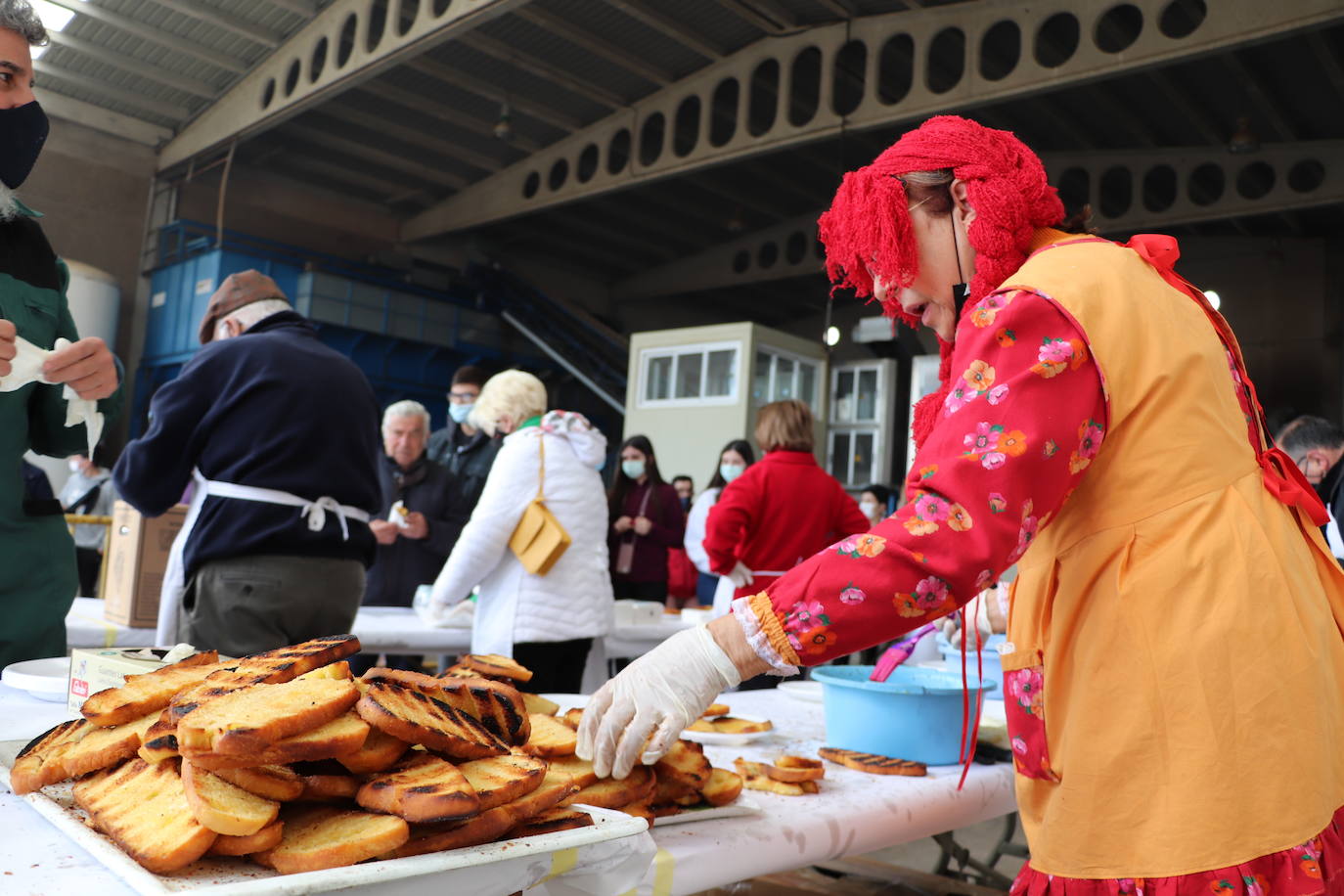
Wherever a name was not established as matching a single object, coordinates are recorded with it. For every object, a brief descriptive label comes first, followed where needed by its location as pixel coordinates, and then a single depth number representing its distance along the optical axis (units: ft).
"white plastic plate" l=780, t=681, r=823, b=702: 8.44
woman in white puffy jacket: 10.89
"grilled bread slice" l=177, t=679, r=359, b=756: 3.00
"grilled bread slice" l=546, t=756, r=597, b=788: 4.06
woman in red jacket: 15.76
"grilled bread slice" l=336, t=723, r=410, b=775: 3.33
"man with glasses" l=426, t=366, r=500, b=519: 17.52
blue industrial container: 40.47
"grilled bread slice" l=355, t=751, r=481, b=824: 3.05
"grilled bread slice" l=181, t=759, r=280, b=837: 2.85
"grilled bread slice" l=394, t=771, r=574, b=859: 3.12
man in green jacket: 6.41
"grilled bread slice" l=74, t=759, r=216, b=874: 2.85
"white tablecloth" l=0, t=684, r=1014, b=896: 3.00
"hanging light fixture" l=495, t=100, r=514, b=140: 37.88
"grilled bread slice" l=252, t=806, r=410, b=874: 2.93
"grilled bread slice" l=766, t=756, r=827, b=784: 5.20
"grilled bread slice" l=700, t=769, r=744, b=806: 4.62
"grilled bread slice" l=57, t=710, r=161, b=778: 3.54
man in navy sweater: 8.59
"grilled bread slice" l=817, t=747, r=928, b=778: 5.74
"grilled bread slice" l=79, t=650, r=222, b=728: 3.77
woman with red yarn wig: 3.60
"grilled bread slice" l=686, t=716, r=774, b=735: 6.37
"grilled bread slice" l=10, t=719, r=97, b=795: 3.58
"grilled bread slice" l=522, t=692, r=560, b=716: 5.27
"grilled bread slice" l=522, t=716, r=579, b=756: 4.30
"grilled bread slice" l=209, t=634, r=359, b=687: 3.75
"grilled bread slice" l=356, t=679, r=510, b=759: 3.36
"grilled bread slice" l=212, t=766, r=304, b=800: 3.08
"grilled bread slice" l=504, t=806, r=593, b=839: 3.40
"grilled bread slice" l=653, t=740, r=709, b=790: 4.47
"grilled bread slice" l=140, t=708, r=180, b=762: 3.30
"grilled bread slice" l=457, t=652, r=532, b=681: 5.14
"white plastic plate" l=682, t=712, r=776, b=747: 6.22
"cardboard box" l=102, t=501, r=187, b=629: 9.80
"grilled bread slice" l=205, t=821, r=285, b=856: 2.96
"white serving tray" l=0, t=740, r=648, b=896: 2.72
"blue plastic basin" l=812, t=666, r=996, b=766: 5.99
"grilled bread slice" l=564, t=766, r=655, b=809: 4.04
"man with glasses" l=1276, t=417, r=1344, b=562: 14.83
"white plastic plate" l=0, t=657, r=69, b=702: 5.59
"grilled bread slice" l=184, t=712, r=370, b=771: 3.02
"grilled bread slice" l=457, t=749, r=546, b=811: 3.25
